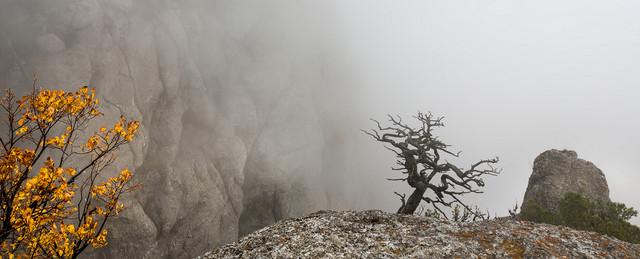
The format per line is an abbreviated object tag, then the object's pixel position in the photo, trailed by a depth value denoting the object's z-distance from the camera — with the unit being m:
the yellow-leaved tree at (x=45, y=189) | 12.62
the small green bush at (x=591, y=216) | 29.50
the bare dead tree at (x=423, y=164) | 30.44
